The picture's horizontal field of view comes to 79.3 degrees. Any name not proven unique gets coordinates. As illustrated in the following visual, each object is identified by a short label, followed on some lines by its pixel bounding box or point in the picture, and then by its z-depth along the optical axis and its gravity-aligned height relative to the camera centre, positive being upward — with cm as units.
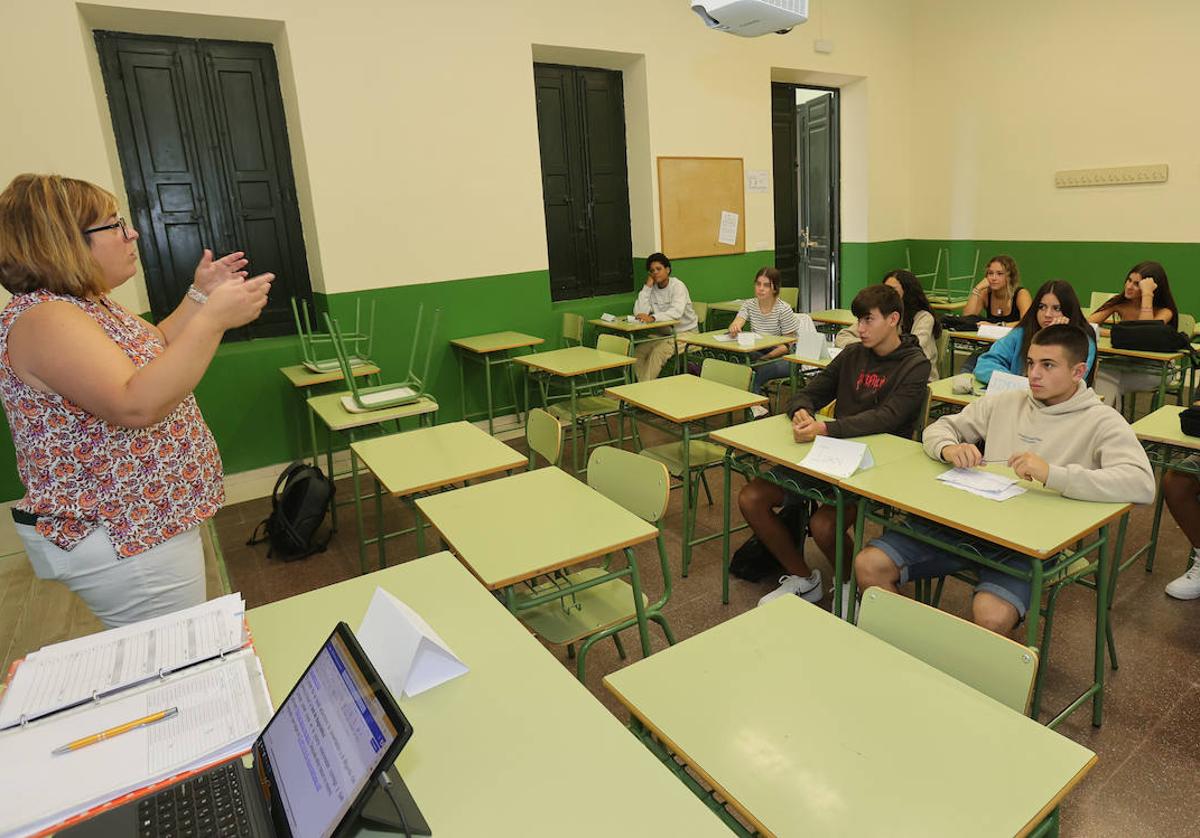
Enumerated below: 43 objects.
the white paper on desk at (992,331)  439 -65
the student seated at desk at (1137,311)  411 -58
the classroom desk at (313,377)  406 -57
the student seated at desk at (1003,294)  494 -49
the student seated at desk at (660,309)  554 -46
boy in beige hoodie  198 -68
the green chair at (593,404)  417 -89
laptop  84 -62
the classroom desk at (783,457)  248 -75
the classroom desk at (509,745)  98 -73
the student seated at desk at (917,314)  416 -49
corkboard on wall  595 +36
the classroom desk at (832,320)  547 -63
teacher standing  129 -20
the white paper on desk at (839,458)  234 -72
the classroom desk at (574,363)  412 -63
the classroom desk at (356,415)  326 -65
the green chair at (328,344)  427 -44
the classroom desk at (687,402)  315 -69
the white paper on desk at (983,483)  208 -75
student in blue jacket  331 -48
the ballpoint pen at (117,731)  106 -65
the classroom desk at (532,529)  182 -73
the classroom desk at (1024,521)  183 -77
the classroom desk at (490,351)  490 -61
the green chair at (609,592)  202 -101
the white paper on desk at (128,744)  97 -65
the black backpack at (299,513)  355 -114
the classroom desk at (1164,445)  251 -81
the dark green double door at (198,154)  427 +78
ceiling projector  267 +84
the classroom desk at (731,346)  463 -65
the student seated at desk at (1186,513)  270 -111
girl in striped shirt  500 -53
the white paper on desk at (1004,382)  272 -59
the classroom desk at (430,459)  247 -70
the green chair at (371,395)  323 -59
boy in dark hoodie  274 -66
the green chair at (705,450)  330 -95
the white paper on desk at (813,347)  413 -61
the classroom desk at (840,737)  104 -80
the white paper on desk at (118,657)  116 -62
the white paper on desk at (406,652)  125 -66
